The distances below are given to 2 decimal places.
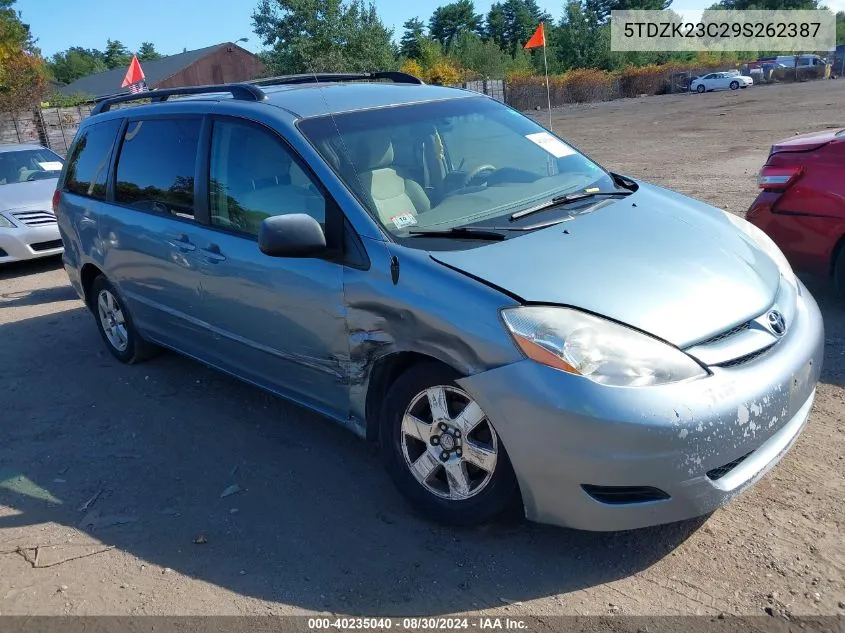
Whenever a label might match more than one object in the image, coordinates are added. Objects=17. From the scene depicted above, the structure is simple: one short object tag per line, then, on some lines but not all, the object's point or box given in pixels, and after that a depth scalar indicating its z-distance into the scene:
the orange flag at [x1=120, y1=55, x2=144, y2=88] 16.44
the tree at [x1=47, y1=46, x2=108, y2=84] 90.62
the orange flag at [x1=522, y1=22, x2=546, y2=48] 13.50
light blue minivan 2.67
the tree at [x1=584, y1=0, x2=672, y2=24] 77.56
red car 5.12
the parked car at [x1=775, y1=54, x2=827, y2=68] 60.03
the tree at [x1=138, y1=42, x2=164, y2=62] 115.53
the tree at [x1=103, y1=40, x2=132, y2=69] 108.69
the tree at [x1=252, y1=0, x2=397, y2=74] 33.28
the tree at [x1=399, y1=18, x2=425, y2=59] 58.71
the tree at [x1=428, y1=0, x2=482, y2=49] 85.50
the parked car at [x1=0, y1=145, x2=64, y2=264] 9.16
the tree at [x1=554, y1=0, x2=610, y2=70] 62.69
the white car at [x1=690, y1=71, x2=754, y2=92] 50.50
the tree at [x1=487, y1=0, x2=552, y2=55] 86.31
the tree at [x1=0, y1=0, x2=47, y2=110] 24.00
